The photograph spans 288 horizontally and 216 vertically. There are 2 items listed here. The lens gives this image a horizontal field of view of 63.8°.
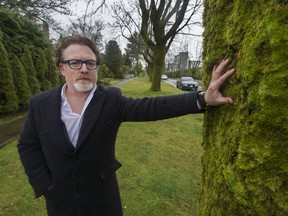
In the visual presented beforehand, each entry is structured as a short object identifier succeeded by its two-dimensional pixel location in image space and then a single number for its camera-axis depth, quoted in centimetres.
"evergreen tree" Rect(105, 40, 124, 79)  4300
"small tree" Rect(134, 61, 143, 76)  6761
